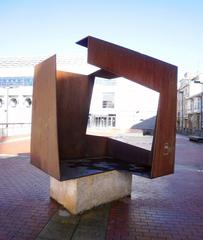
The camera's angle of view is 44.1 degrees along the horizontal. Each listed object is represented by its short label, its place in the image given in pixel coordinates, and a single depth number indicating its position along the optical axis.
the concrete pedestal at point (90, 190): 4.86
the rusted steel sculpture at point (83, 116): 4.55
